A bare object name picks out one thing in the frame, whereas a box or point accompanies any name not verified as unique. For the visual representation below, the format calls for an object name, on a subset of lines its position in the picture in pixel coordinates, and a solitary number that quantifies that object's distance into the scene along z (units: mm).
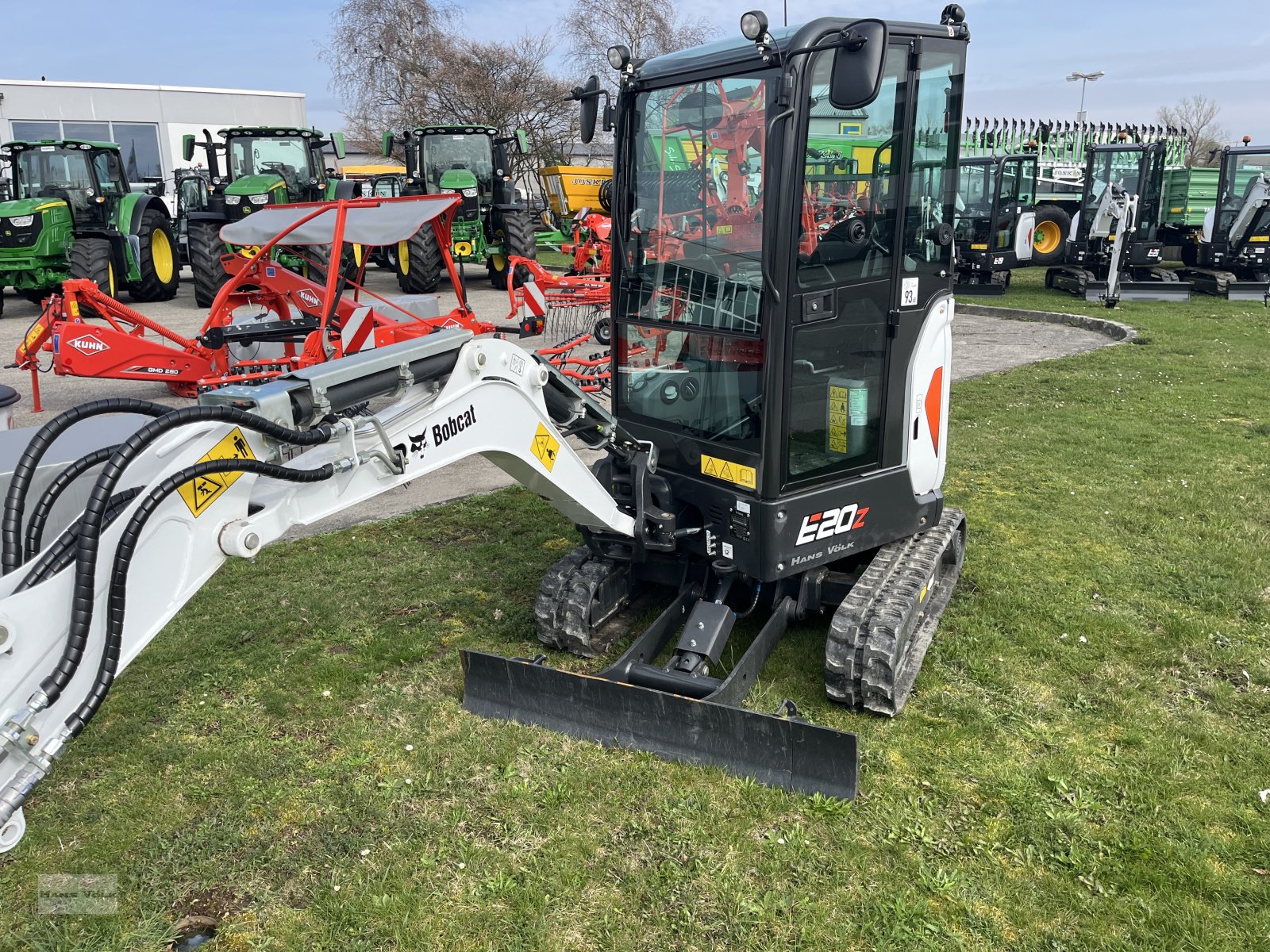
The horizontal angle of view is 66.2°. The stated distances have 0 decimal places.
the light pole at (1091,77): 37469
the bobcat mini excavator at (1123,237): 18344
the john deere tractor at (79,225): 15352
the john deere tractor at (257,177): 16234
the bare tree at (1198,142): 46684
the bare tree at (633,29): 33094
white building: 32656
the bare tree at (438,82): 31875
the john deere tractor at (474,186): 18047
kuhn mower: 8617
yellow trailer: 23891
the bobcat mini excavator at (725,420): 3197
